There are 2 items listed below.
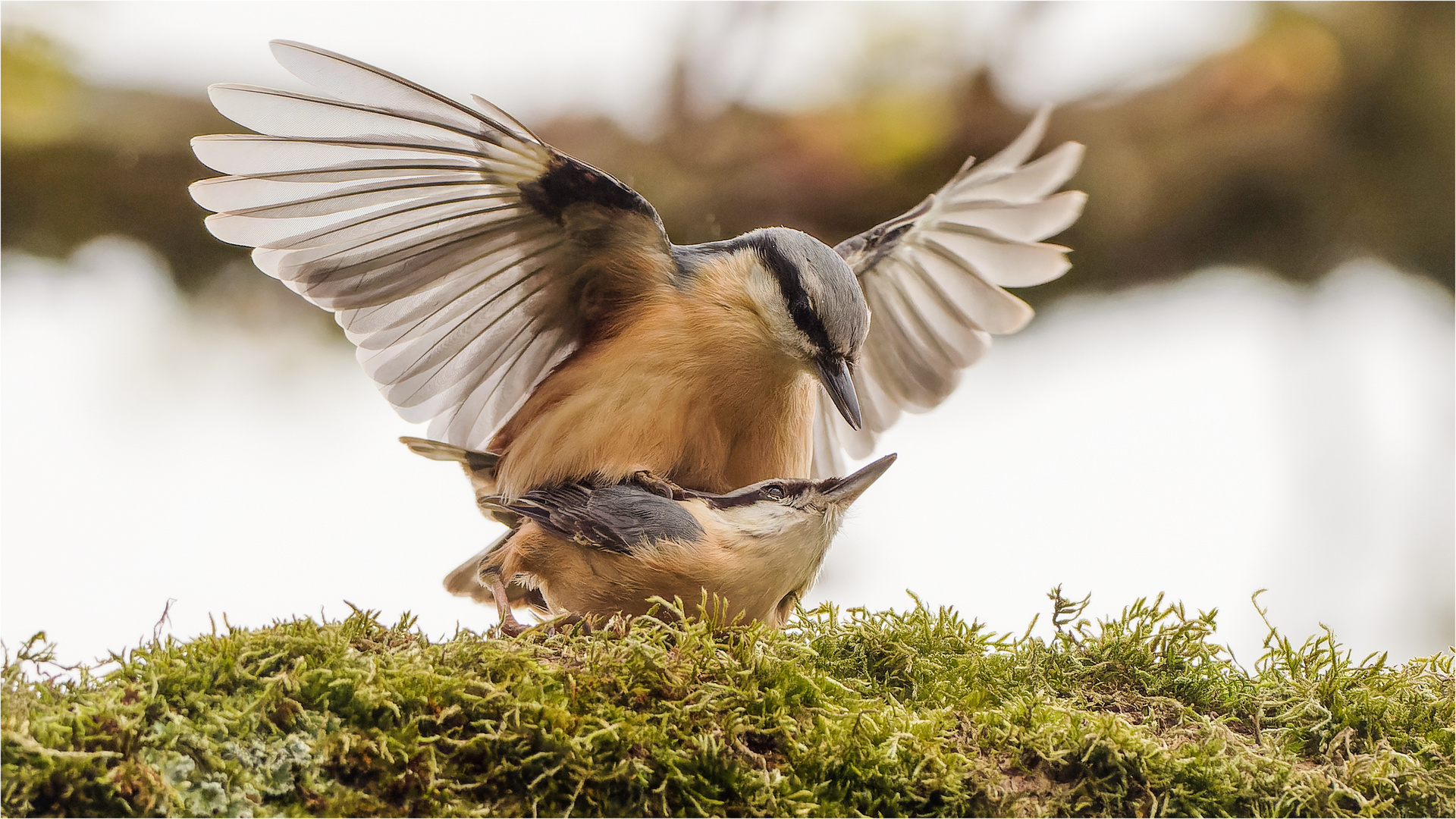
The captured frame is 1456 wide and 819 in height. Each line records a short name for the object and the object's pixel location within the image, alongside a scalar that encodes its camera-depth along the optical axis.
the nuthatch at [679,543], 4.06
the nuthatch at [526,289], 4.37
